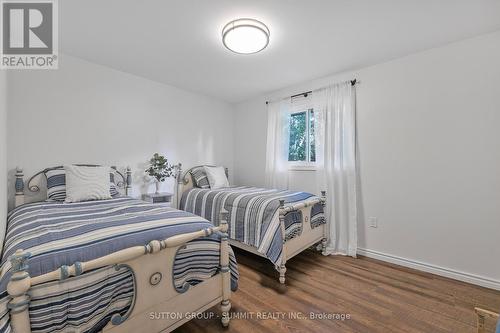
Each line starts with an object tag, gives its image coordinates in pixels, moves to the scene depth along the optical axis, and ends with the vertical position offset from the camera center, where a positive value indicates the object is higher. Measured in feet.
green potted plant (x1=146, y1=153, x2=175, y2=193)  10.14 -0.07
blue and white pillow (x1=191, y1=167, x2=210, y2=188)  11.49 -0.53
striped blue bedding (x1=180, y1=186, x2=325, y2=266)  7.40 -1.76
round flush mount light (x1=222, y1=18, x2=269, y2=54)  6.26 +3.81
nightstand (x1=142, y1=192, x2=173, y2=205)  9.83 -1.33
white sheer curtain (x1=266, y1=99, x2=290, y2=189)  11.64 +1.23
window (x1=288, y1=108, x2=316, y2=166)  10.98 +1.41
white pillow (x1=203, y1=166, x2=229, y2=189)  11.48 -0.51
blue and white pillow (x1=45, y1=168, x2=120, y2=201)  7.20 -0.53
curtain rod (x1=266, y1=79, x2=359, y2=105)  10.78 +3.56
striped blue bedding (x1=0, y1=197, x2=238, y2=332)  3.03 -1.35
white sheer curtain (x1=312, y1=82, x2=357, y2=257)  9.30 +0.17
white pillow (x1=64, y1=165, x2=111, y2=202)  7.15 -0.53
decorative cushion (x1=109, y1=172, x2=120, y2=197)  8.14 -0.72
